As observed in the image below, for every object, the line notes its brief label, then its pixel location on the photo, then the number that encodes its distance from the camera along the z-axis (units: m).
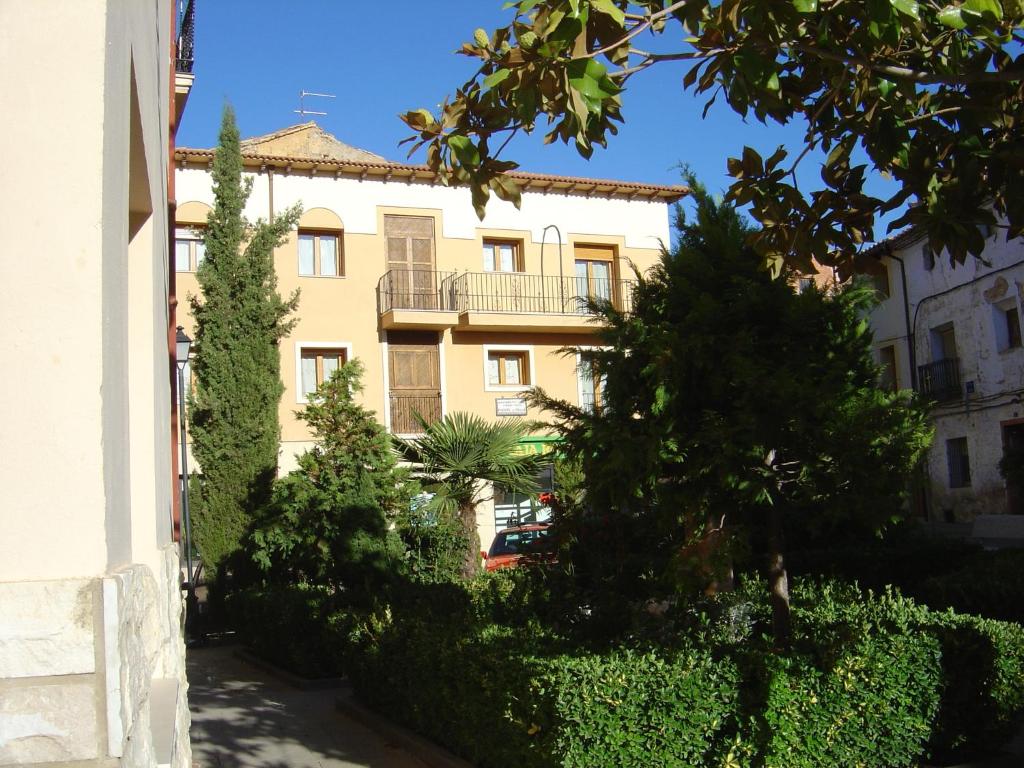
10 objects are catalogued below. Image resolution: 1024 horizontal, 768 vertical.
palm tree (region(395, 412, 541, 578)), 13.54
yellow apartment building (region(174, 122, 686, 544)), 22.92
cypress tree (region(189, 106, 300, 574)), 18.50
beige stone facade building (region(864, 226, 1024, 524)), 26.62
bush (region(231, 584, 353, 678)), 10.89
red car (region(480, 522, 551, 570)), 17.20
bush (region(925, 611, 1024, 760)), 6.82
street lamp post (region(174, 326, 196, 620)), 14.66
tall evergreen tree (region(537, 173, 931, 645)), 7.00
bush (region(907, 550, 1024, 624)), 10.05
